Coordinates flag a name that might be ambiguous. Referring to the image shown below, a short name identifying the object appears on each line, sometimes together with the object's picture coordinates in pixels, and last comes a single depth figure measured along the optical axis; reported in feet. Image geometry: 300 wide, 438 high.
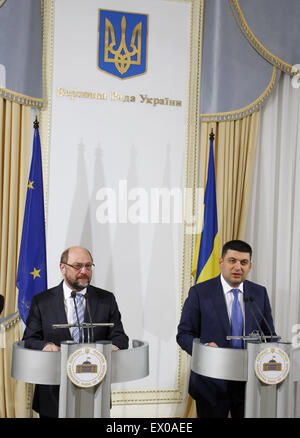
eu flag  15.61
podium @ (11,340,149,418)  9.35
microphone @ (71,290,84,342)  10.06
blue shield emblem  17.79
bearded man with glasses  11.59
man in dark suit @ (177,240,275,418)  11.88
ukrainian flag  16.71
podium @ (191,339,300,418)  9.82
